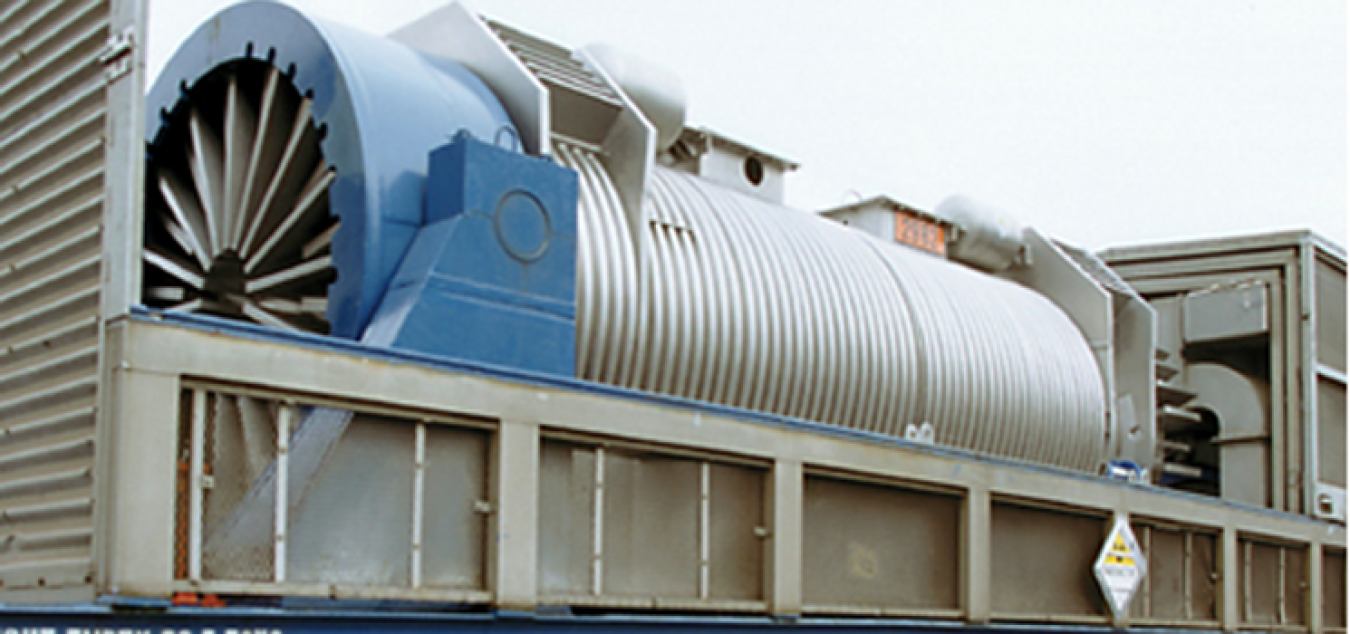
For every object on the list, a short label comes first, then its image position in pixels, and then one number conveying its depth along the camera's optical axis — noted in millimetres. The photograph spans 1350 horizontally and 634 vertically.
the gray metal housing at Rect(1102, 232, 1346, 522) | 13898
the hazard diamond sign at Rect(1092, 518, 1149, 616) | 9602
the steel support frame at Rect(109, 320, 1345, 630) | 5352
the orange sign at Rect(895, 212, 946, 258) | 13945
